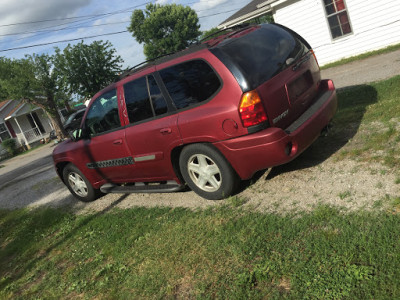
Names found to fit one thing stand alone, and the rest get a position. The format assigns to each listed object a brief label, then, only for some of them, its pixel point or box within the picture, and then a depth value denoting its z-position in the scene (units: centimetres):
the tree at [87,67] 2420
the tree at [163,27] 5588
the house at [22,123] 3266
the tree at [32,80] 2652
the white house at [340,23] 1284
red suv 379
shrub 3060
